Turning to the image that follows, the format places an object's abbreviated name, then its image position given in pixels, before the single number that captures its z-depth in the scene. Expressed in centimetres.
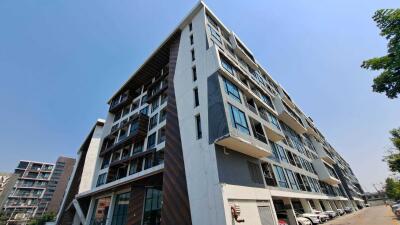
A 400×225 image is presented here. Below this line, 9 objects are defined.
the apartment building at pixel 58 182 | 7569
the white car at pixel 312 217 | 2077
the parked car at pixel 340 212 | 3484
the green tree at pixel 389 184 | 6412
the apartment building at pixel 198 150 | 1348
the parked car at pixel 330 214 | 2697
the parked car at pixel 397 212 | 2120
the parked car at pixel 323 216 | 2318
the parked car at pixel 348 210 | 3968
